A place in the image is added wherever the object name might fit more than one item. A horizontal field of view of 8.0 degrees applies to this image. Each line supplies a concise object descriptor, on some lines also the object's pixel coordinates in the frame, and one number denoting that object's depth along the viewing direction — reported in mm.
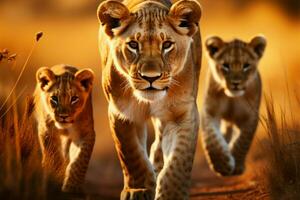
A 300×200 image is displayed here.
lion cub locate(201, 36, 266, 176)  22266
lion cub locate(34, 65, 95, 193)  18172
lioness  14984
